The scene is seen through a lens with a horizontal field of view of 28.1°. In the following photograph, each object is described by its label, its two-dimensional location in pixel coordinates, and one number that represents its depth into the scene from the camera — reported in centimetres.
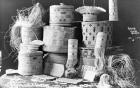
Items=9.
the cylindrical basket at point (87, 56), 222
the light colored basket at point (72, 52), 225
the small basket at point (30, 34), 247
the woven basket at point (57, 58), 237
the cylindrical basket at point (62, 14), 233
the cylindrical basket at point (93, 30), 221
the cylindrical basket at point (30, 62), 232
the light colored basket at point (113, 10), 222
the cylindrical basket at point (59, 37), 230
